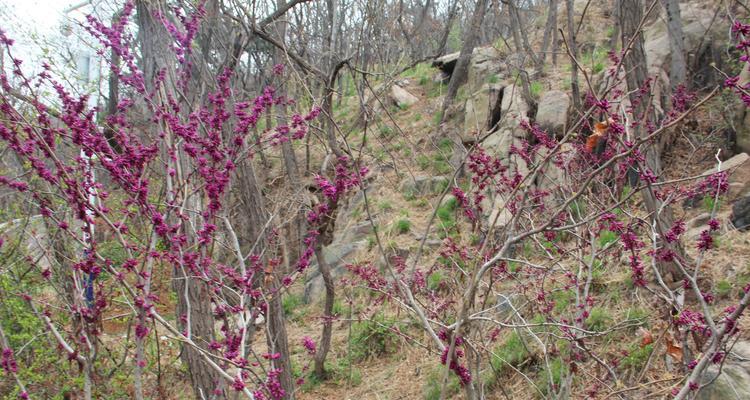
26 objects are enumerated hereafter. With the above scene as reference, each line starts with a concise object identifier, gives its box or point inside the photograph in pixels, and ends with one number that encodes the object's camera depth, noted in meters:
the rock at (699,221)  5.94
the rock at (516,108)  9.24
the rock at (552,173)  7.55
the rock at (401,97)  15.21
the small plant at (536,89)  10.51
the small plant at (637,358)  4.83
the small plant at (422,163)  11.55
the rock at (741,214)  5.62
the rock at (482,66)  12.44
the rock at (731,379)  3.49
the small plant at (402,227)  9.73
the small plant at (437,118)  12.76
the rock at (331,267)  9.55
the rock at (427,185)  10.62
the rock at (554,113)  8.74
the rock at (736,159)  6.04
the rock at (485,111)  10.06
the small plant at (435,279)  7.44
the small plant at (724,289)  4.91
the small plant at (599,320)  5.42
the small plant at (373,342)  7.55
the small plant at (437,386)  6.07
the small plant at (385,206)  10.61
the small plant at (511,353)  5.75
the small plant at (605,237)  6.18
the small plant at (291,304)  9.34
